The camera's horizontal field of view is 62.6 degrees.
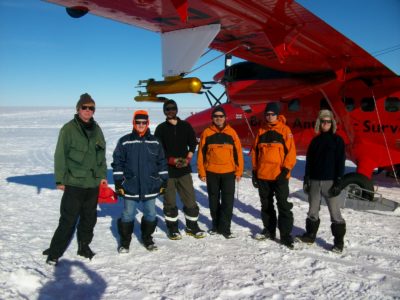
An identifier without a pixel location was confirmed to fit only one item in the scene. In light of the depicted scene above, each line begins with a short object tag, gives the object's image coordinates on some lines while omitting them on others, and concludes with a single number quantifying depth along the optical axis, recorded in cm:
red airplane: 420
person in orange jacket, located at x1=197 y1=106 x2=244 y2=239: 464
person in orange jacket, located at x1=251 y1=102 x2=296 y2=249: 437
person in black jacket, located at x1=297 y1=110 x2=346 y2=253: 412
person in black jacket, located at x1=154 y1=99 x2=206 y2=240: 464
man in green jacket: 366
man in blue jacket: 398
